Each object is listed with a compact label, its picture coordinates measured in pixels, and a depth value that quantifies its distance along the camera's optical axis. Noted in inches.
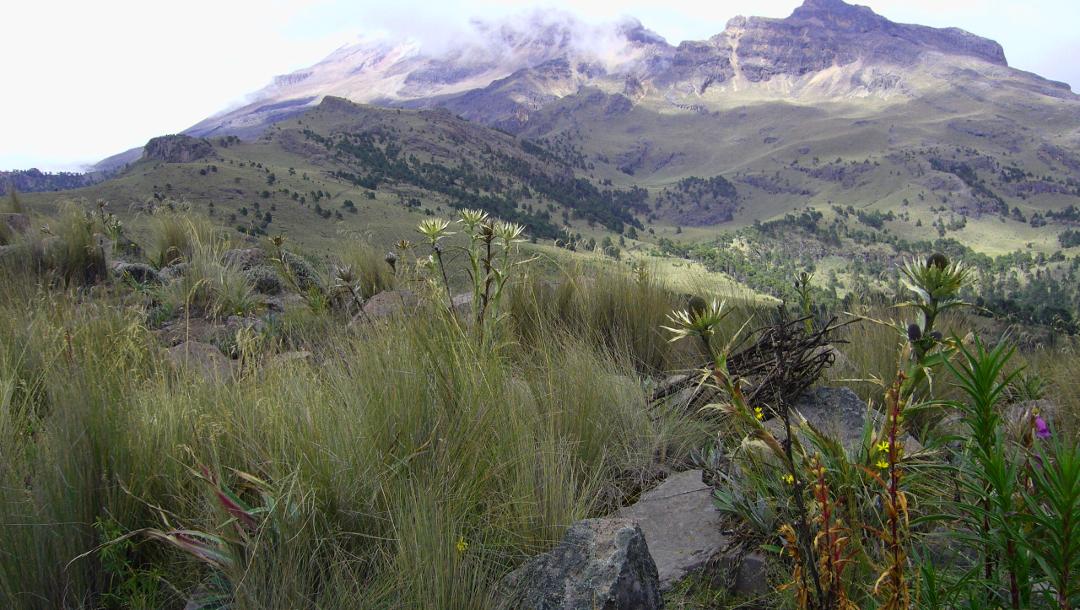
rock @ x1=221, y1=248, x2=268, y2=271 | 292.4
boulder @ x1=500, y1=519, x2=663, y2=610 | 65.4
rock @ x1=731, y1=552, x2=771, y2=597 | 80.7
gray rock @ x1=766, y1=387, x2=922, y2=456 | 116.1
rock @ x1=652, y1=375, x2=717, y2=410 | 131.8
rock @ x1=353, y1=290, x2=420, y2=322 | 134.3
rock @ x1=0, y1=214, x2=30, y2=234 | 367.6
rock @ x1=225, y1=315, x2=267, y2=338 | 199.8
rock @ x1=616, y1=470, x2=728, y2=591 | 86.5
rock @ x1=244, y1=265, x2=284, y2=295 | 302.2
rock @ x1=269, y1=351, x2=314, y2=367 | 120.2
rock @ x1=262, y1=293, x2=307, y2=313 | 262.8
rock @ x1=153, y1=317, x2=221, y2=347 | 193.8
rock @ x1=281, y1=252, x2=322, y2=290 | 278.2
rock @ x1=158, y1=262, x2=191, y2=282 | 272.7
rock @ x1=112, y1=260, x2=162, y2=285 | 279.4
